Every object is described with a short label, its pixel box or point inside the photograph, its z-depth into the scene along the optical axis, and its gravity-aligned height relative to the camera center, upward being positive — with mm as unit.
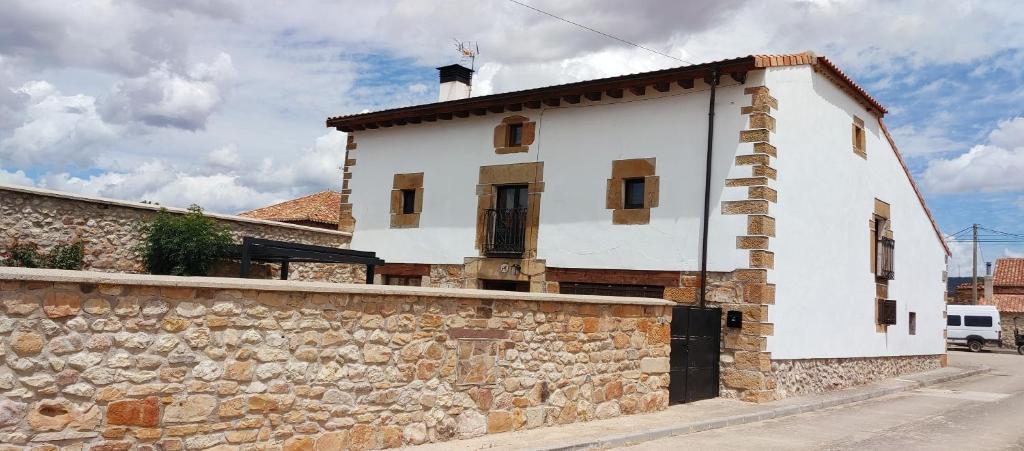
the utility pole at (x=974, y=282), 35375 +2041
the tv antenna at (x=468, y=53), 16828 +5211
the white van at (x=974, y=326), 28688 +54
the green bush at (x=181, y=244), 12117 +540
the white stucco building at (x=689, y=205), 11203 +1699
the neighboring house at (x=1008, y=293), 32156 +1771
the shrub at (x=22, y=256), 10852 +174
